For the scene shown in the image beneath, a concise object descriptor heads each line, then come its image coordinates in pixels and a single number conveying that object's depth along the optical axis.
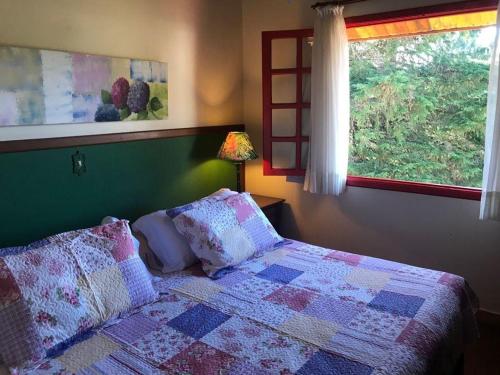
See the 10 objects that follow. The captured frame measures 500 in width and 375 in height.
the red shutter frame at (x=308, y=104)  2.43
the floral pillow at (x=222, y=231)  2.12
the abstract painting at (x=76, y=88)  1.96
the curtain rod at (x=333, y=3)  2.69
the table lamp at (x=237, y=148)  2.89
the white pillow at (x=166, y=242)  2.14
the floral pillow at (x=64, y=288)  1.41
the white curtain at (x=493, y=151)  2.25
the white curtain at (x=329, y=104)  2.72
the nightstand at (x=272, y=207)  3.06
